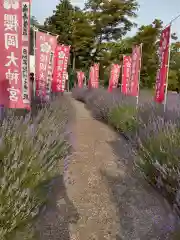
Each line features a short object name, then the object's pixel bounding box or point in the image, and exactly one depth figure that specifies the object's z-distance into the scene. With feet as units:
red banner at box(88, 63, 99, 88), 42.33
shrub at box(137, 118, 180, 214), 6.35
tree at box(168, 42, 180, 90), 72.60
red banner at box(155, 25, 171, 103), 13.19
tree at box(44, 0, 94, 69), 81.95
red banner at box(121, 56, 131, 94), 23.67
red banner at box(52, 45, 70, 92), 25.43
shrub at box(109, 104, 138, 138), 14.80
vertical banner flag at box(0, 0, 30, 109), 8.53
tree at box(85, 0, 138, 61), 76.37
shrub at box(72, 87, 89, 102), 43.33
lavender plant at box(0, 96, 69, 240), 4.41
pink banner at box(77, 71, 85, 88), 61.17
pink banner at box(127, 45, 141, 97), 19.14
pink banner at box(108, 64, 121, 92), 34.00
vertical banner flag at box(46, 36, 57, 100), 18.08
